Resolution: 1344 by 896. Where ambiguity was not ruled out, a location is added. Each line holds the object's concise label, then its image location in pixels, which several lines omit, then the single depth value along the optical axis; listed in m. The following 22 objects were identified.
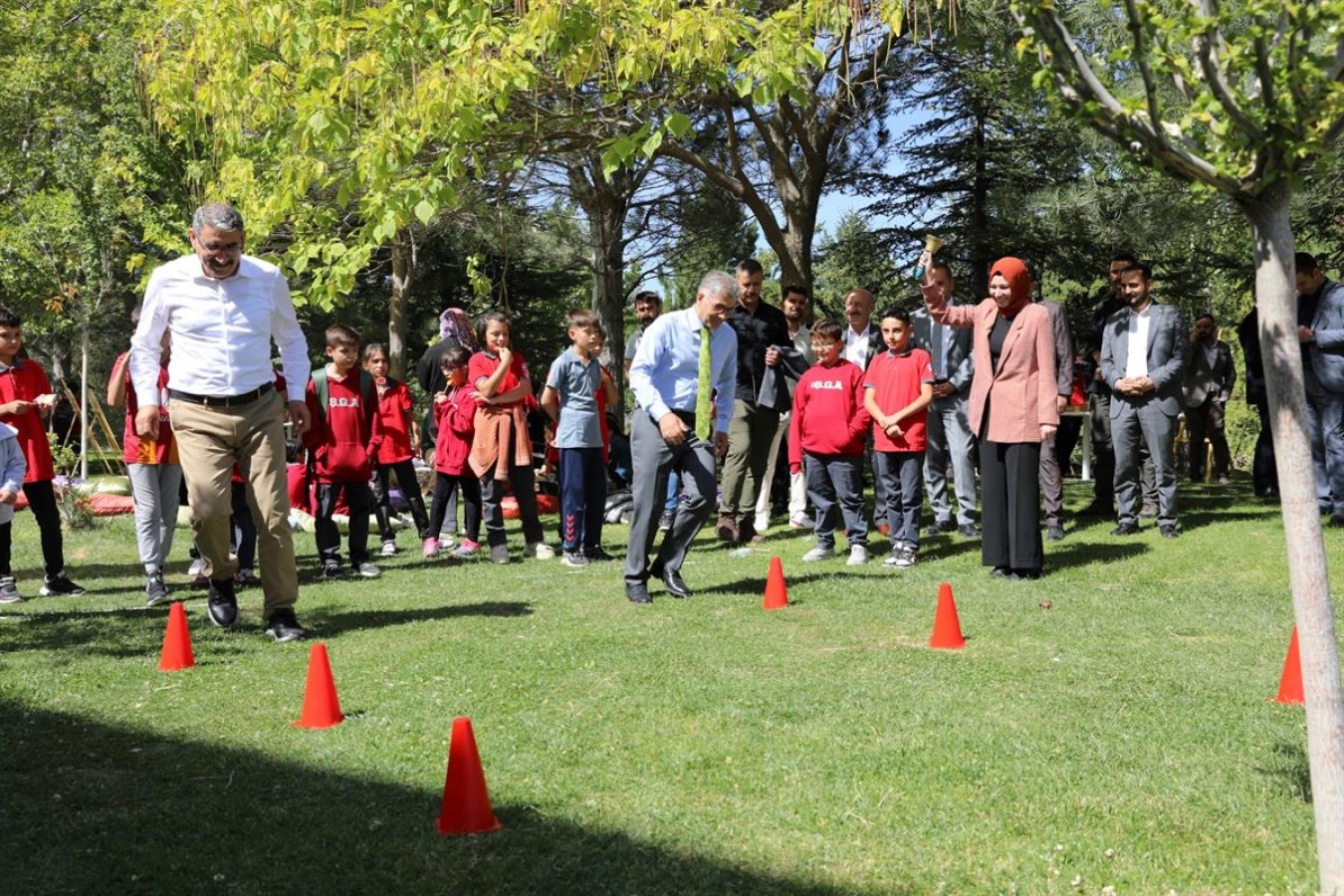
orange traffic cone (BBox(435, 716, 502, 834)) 4.21
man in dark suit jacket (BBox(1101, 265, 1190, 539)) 11.04
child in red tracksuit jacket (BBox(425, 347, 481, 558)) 11.94
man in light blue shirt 8.65
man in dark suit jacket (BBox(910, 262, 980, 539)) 11.77
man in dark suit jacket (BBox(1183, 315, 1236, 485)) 16.02
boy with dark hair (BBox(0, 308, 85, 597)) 9.75
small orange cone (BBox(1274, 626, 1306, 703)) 5.68
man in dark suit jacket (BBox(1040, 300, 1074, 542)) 10.34
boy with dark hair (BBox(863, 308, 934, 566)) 10.56
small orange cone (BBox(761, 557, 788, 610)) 8.28
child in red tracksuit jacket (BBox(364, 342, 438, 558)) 12.18
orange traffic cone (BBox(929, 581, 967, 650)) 6.98
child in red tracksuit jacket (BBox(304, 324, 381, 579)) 10.44
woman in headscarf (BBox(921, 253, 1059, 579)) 9.39
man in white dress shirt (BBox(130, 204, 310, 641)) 7.14
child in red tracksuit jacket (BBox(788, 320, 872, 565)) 10.55
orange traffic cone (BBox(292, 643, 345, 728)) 5.52
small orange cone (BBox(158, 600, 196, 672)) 6.76
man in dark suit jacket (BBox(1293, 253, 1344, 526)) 10.76
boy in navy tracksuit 10.98
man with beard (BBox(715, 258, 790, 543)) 12.06
